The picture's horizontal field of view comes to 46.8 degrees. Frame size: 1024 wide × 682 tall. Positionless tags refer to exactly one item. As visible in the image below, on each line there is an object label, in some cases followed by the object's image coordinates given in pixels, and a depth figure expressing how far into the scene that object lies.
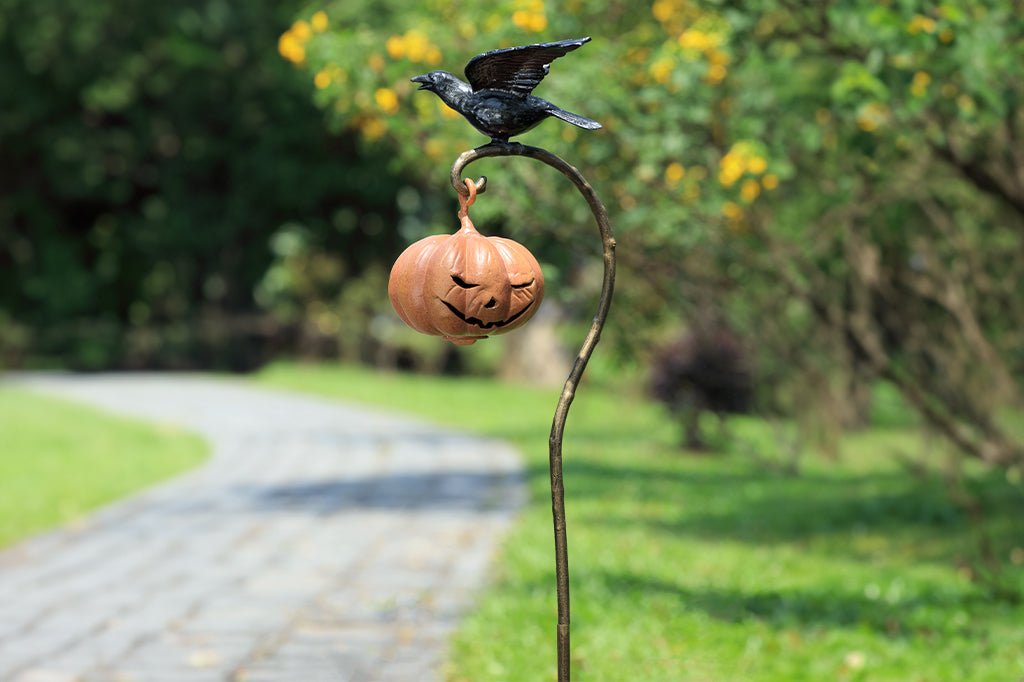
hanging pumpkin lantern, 3.04
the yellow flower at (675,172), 7.03
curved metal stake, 3.17
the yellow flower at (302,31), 7.74
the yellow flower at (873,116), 6.17
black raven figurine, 3.11
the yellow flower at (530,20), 6.76
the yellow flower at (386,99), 7.46
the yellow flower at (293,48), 7.81
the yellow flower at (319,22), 7.64
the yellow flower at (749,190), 6.79
